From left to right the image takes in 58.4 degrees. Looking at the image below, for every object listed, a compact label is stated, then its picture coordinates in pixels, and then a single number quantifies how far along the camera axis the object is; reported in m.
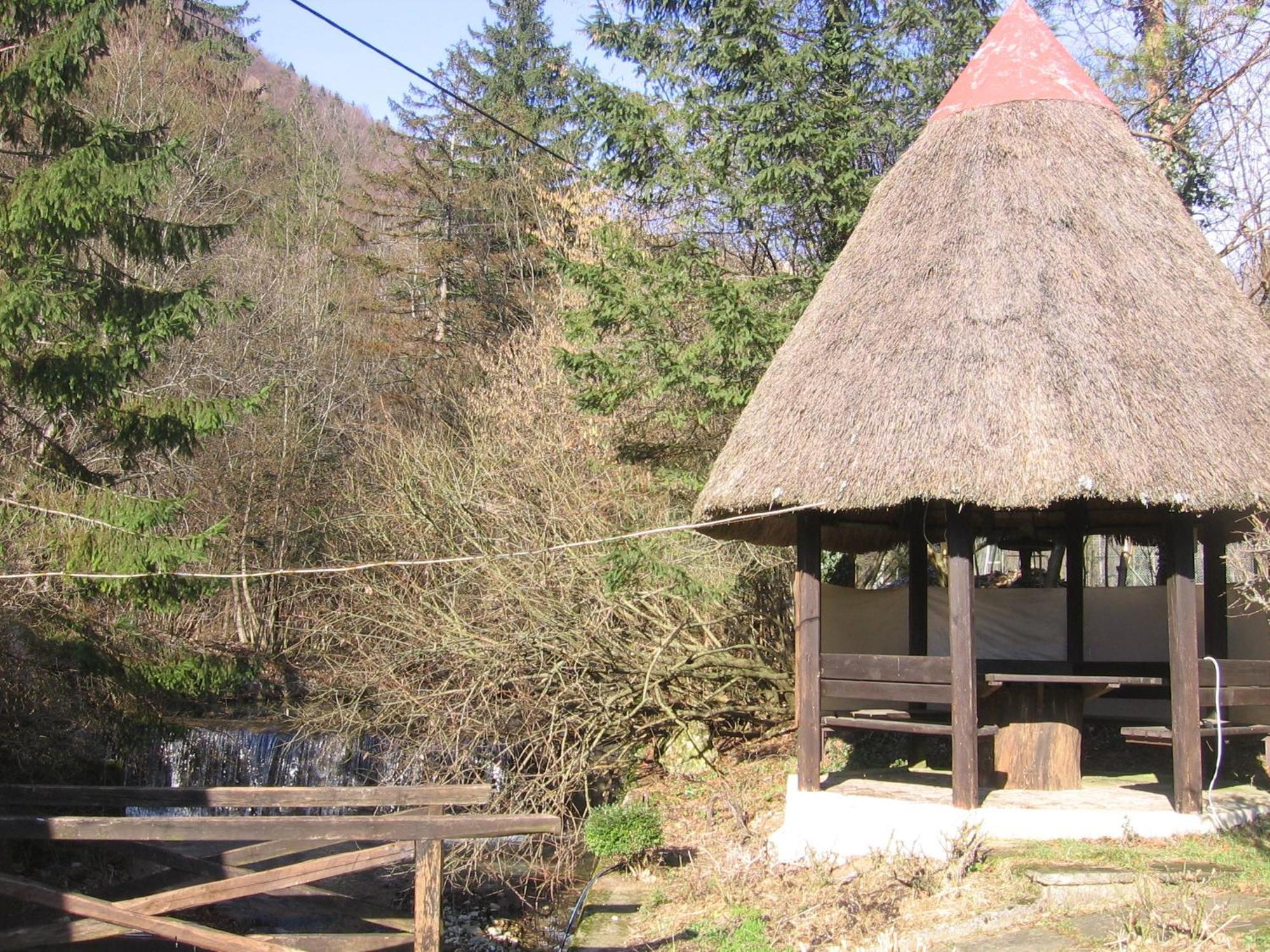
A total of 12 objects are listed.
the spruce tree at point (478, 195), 25.69
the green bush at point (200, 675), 15.95
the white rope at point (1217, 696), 7.81
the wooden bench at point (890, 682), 8.14
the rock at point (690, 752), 12.77
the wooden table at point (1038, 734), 8.62
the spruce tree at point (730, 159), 12.91
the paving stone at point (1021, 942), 6.08
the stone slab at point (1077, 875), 6.70
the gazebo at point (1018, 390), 7.39
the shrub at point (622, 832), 9.61
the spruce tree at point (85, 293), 9.67
